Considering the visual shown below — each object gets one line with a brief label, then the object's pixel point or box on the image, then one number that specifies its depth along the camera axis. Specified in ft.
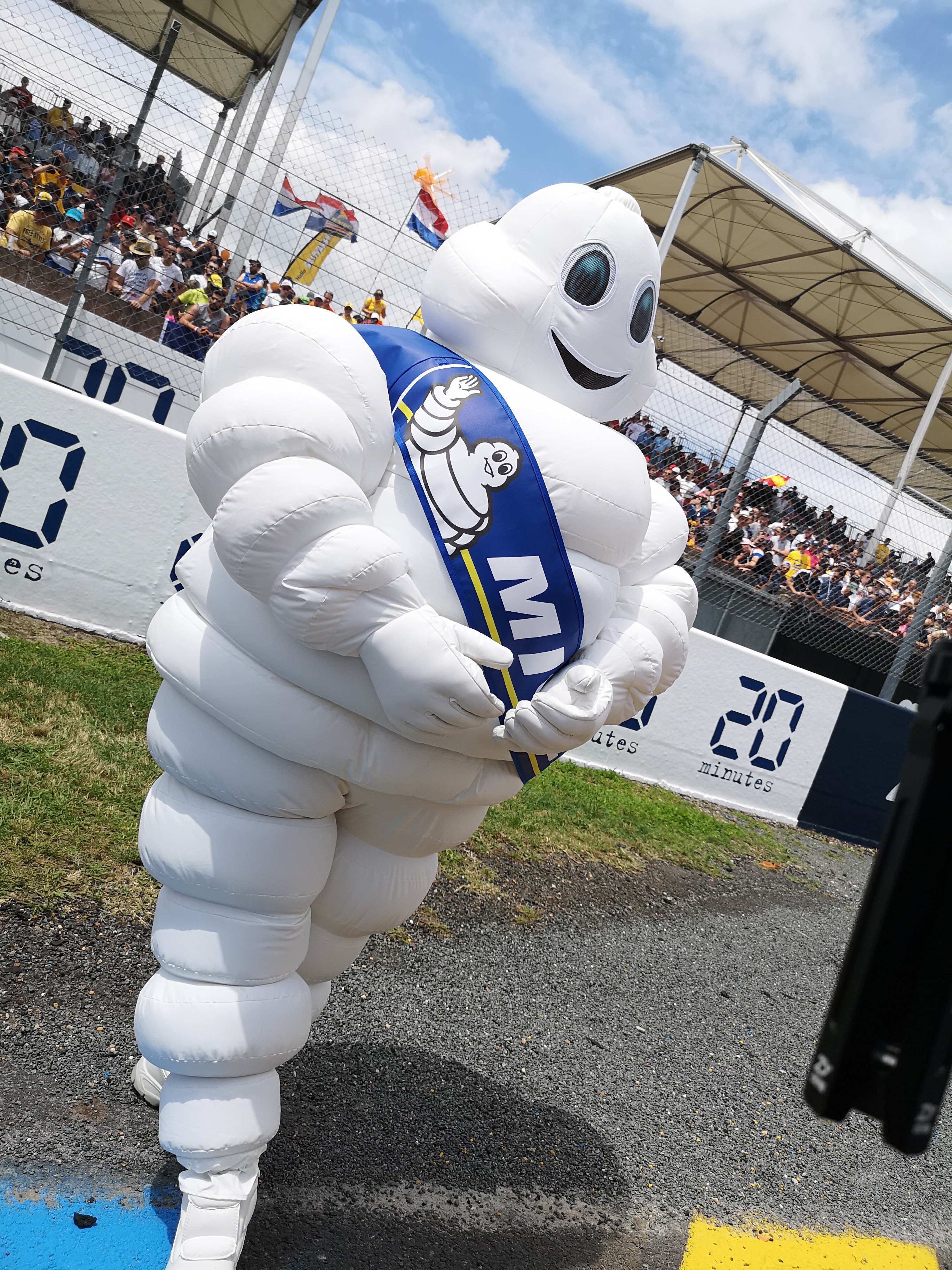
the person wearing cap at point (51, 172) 22.35
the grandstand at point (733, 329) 19.85
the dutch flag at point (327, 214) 19.16
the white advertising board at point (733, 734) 23.07
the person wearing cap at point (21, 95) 23.47
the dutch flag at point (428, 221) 19.24
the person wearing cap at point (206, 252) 23.62
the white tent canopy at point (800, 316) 36.55
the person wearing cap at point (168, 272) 23.38
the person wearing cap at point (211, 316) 22.34
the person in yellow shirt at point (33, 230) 20.20
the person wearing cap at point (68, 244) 19.77
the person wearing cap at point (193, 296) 22.54
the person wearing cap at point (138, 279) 21.81
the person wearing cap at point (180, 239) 24.62
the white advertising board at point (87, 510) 16.48
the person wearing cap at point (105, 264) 18.60
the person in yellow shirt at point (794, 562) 27.58
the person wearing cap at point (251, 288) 22.06
